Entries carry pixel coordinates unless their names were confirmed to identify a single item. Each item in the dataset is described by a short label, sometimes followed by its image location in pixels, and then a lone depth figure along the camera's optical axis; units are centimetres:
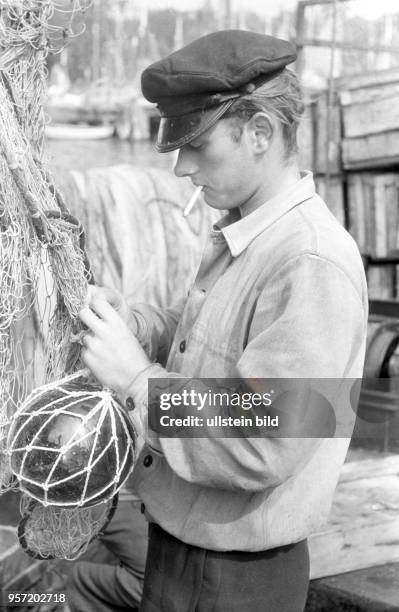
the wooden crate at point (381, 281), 705
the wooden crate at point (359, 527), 338
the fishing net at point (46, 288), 199
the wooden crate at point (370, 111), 648
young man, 180
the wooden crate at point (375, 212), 683
